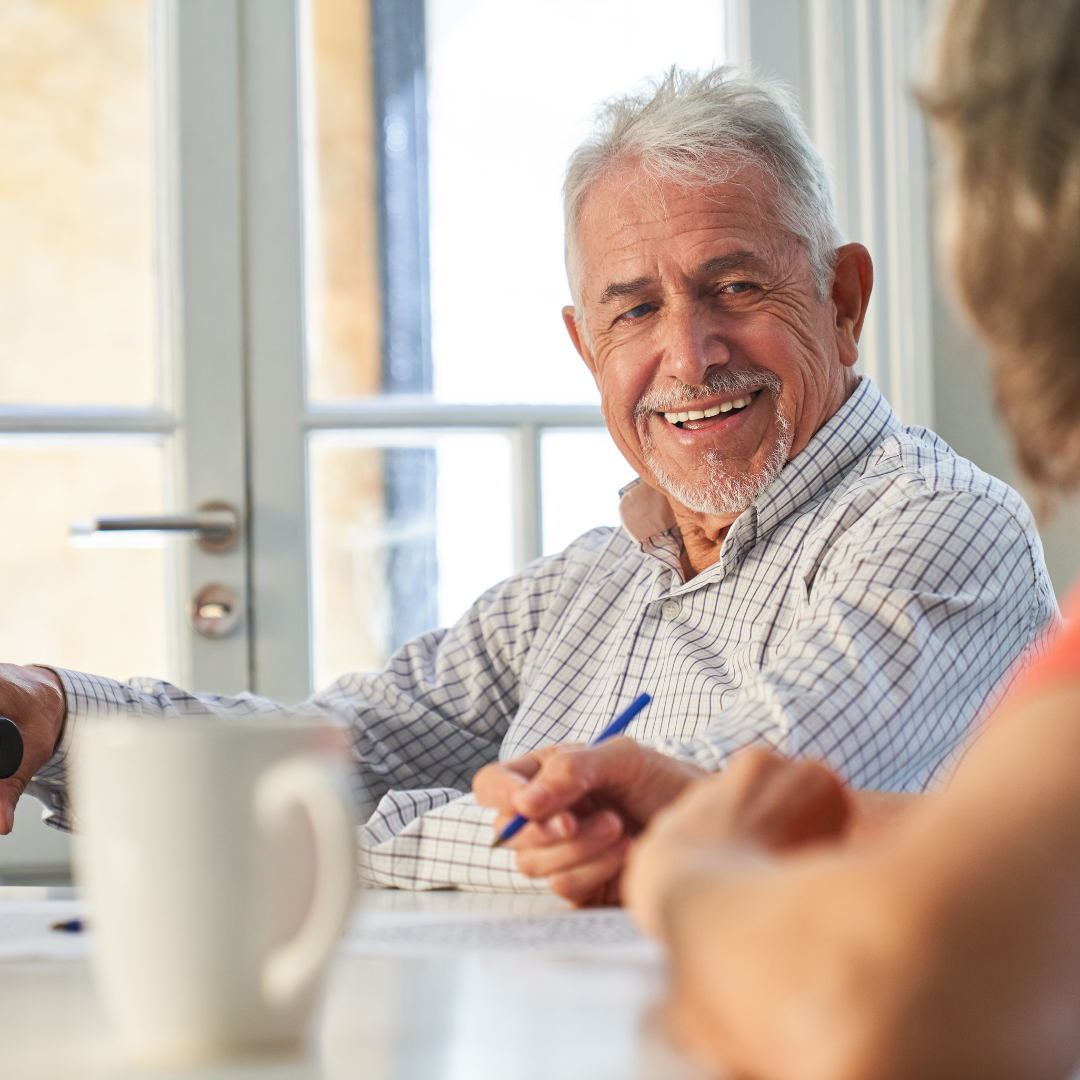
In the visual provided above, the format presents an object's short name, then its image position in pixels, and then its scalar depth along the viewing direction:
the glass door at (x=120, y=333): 2.04
